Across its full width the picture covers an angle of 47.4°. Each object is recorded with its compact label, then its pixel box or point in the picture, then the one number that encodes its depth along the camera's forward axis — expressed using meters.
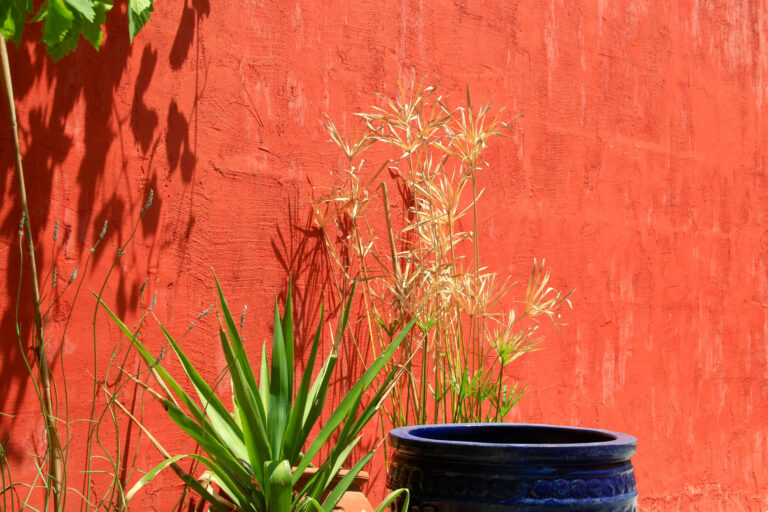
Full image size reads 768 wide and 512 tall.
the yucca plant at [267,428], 2.28
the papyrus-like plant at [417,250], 3.16
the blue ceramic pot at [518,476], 1.82
